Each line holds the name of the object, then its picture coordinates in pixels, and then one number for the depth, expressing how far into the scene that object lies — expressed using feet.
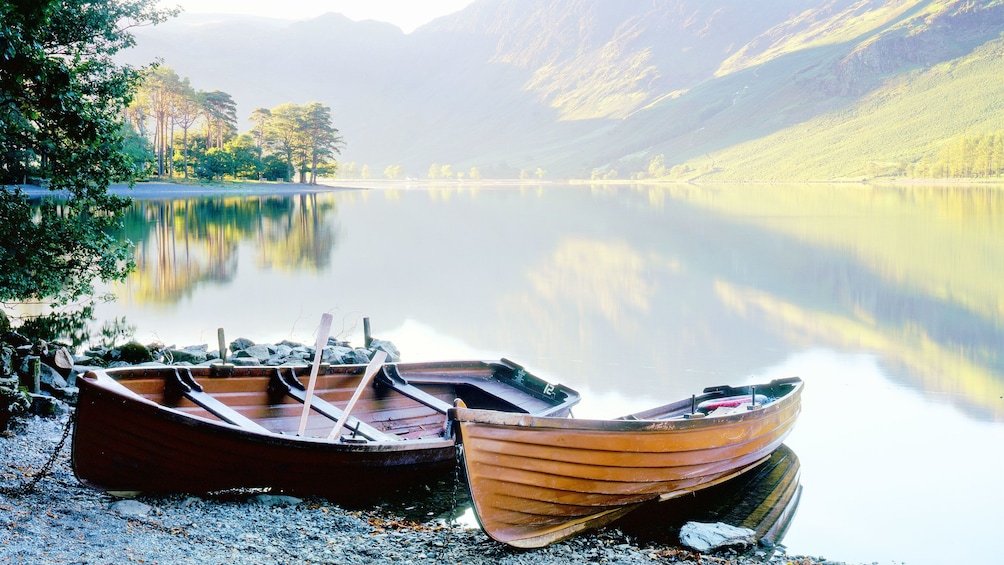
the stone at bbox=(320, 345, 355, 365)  52.70
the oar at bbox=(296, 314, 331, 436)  33.32
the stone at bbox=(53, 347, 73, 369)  44.86
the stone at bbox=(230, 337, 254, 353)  59.99
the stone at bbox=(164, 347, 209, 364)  51.85
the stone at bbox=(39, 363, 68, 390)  42.16
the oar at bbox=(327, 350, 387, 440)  32.42
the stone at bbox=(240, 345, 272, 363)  54.19
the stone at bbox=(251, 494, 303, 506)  30.94
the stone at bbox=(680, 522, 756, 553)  29.22
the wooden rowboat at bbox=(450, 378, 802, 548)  26.55
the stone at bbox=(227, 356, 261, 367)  50.03
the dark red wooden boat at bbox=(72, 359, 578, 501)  28.57
